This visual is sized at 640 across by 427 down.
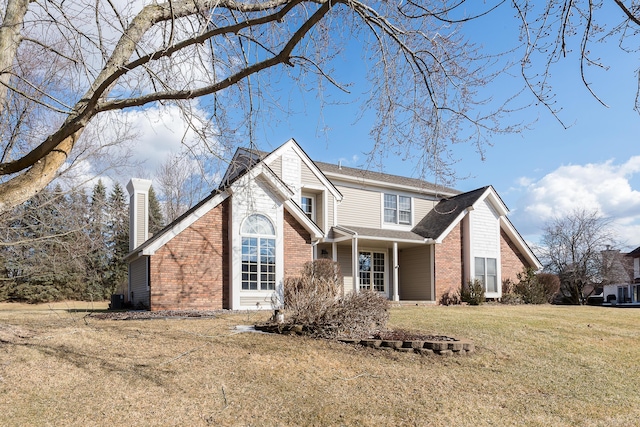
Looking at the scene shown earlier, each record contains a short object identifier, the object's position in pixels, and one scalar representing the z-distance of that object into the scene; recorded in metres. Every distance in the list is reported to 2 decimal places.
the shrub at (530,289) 22.45
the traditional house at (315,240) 14.95
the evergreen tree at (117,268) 37.60
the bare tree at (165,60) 4.88
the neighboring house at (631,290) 44.17
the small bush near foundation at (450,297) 21.08
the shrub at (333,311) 8.83
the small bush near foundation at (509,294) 22.11
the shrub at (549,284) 23.19
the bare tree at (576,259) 29.48
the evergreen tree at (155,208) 42.51
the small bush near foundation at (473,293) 20.67
